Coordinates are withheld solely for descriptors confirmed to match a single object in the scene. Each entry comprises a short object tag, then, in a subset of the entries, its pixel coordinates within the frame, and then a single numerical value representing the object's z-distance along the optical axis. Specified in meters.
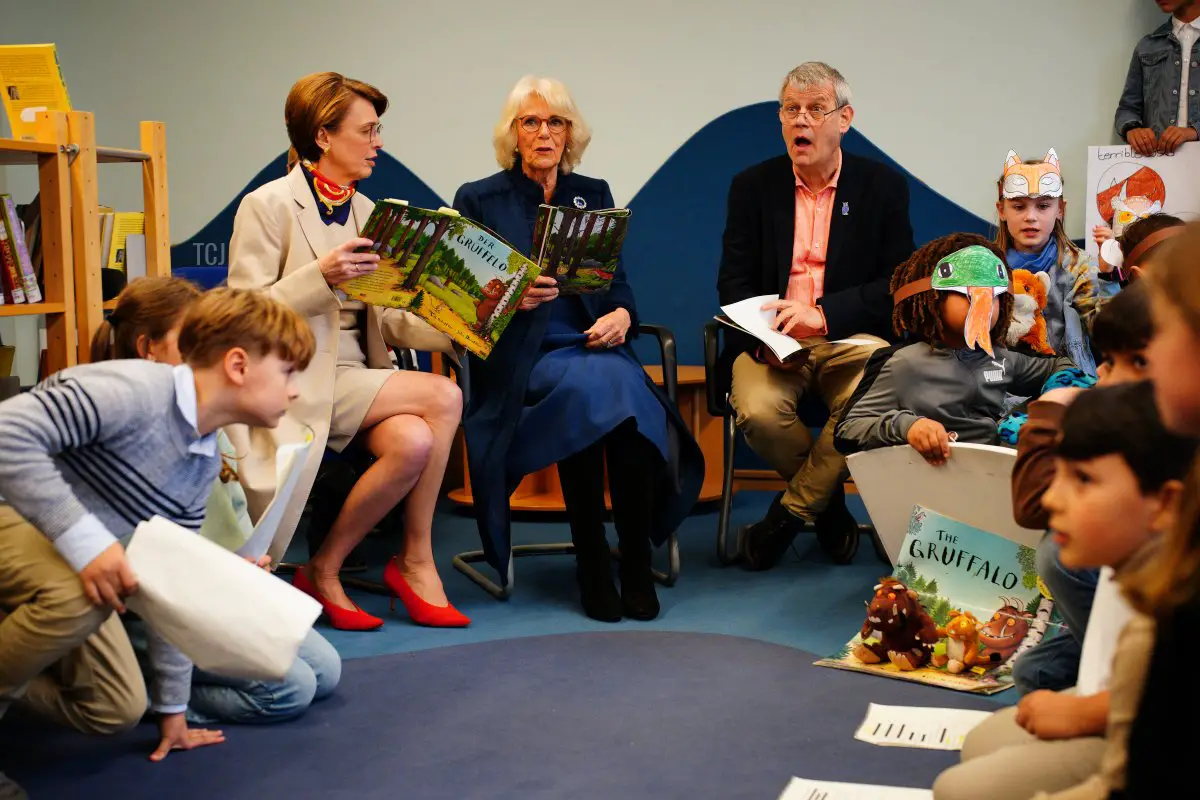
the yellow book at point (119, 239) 4.00
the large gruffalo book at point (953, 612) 2.76
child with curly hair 3.02
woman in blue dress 3.39
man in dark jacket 3.71
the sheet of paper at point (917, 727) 2.39
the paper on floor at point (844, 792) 2.10
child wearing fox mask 3.64
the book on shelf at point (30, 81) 3.45
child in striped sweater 1.94
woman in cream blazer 3.21
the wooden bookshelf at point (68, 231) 3.15
